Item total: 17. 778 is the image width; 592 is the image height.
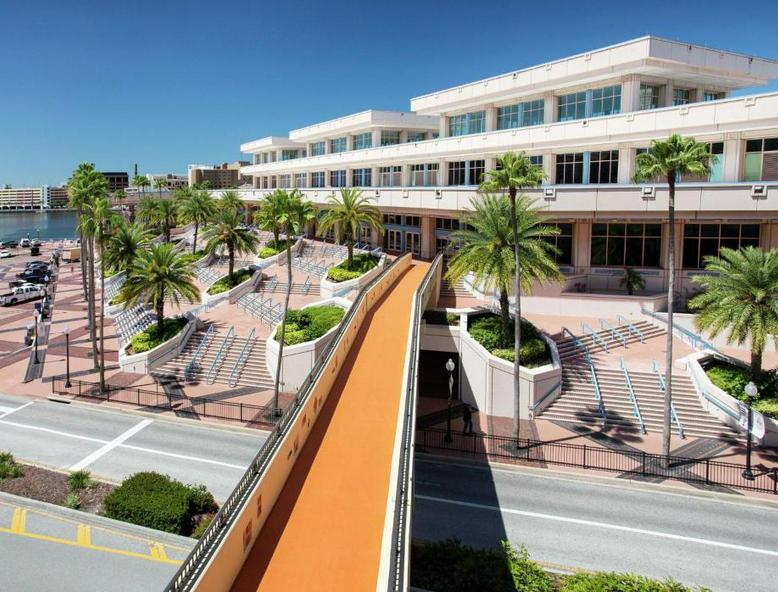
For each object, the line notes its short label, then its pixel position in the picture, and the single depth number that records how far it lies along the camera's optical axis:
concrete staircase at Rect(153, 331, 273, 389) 32.81
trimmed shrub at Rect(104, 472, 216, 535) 18.33
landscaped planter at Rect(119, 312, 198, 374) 34.56
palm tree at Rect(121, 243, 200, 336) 36.44
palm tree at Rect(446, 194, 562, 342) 29.30
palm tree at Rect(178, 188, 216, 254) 65.44
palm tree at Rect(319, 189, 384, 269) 45.41
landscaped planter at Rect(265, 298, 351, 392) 31.45
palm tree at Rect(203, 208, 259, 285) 48.09
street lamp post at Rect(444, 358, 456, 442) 25.27
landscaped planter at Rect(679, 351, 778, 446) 24.50
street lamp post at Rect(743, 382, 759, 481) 21.50
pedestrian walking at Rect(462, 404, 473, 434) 26.69
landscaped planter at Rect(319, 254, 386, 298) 42.16
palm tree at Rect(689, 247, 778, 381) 24.61
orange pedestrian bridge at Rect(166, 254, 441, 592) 10.01
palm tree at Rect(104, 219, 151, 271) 43.22
